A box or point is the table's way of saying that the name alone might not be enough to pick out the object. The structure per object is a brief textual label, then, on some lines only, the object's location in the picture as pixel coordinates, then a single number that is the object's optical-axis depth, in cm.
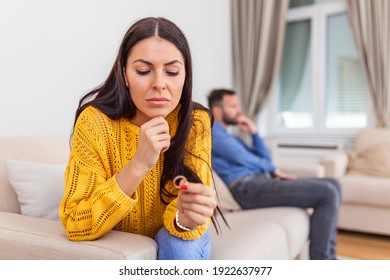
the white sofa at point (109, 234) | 74
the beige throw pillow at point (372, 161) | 237
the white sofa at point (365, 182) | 213
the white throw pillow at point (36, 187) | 105
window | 302
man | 157
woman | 73
